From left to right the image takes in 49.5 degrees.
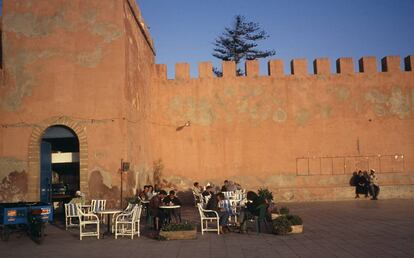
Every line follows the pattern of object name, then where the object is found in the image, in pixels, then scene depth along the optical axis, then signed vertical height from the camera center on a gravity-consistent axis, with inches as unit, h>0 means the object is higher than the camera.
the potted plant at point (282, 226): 376.5 -52.2
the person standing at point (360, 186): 722.2 -39.7
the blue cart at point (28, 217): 378.9 -40.0
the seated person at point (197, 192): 600.5 -35.6
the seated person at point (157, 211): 419.2 -41.3
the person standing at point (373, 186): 713.0 -39.5
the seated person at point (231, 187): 625.6 -30.6
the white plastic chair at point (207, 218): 397.4 -48.8
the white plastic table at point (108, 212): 388.2 -37.4
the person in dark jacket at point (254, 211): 403.5 -41.8
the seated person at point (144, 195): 499.1 -30.7
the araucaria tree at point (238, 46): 1505.2 +399.2
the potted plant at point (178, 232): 368.5 -54.1
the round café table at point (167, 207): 414.0 -36.9
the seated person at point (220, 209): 408.5 -42.4
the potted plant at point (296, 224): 382.3 -51.7
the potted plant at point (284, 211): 444.2 -47.2
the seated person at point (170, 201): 436.5 -34.3
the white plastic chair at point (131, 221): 383.6 -45.7
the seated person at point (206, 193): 533.3 -33.1
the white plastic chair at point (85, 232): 382.0 -55.3
